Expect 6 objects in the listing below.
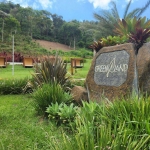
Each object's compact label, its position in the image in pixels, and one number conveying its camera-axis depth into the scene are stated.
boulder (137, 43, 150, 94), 3.35
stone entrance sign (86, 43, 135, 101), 3.52
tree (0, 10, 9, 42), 37.53
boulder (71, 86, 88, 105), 4.22
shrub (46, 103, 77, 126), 3.06
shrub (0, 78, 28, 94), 5.96
